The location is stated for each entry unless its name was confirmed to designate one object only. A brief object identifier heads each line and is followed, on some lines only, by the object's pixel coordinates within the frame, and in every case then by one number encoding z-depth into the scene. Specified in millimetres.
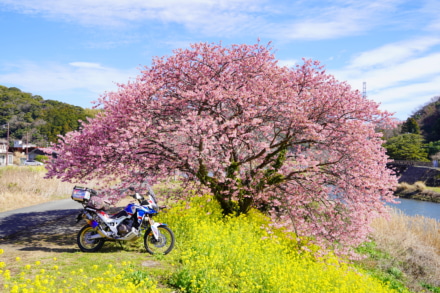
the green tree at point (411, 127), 73469
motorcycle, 8578
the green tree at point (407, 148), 62844
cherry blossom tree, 10406
